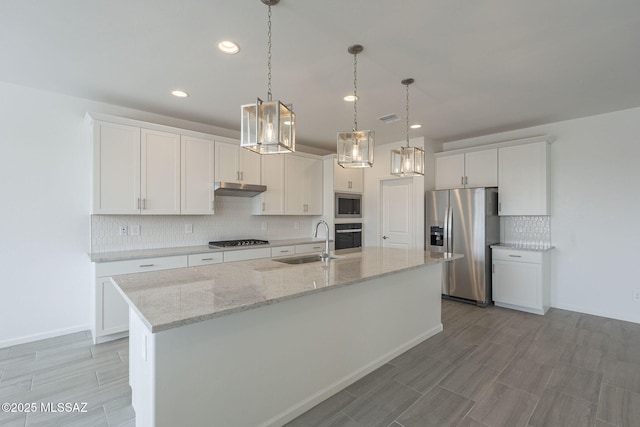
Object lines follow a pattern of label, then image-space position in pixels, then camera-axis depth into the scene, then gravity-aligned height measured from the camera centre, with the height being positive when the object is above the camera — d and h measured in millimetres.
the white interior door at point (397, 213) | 5000 +25
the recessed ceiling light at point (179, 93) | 3004 +1290
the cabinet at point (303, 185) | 4684 +495
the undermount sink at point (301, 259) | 2857 -454
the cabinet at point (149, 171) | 3082 +514
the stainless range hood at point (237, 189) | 3781 +354
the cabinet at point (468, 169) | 4359 +719
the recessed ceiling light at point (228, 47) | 2146 +1283
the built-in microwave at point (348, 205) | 5141 +177
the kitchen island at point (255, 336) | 1401 -747
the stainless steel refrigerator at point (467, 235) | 4145 -315
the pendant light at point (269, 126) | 1760 +558
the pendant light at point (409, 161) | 2781 +525
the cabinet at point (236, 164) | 3924 +714
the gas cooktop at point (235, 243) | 3832 -392
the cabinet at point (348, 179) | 5080 +651
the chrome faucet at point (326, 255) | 2827 -405
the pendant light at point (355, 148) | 2371 +555
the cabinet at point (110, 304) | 2891 -900
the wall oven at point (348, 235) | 5149 -384
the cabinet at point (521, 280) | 3795 -893
